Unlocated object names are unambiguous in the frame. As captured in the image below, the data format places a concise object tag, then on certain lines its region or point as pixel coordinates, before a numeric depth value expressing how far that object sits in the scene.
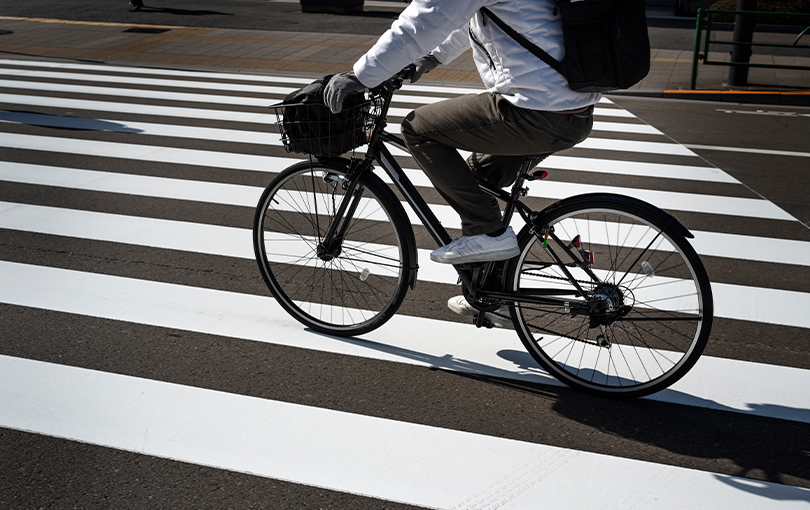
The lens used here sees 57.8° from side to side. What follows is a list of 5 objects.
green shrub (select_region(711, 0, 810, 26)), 17.08
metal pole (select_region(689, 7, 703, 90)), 10.36
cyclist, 2.71
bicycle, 3.11
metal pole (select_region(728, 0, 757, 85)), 10.73
